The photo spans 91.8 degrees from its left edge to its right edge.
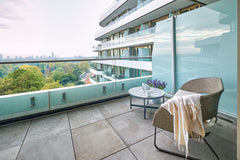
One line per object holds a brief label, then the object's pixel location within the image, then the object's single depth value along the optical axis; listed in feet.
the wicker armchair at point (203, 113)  4.02
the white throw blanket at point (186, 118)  3.78
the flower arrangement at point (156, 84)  9.08
